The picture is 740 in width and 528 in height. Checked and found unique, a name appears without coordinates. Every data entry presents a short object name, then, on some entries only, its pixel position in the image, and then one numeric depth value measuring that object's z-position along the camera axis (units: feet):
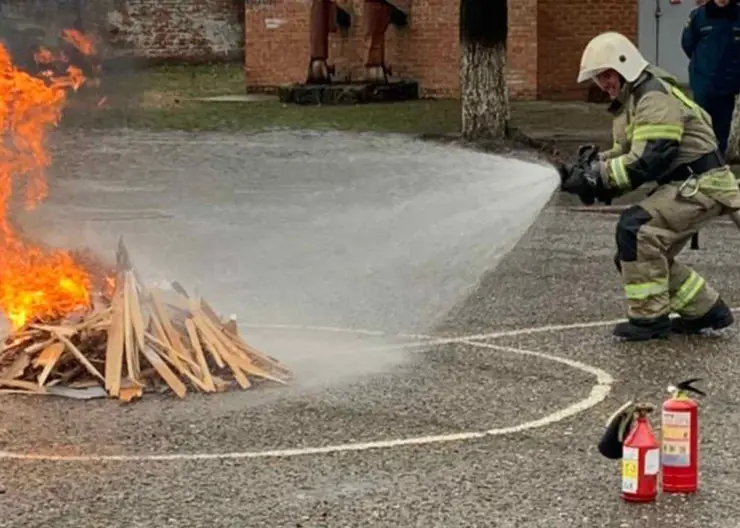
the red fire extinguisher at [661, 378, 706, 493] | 18.39
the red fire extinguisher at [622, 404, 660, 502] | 18.21
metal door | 79.61
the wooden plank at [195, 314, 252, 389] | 24.63
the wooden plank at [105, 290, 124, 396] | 24.08
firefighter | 27.20
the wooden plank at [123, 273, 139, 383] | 24.47
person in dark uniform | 47.47
